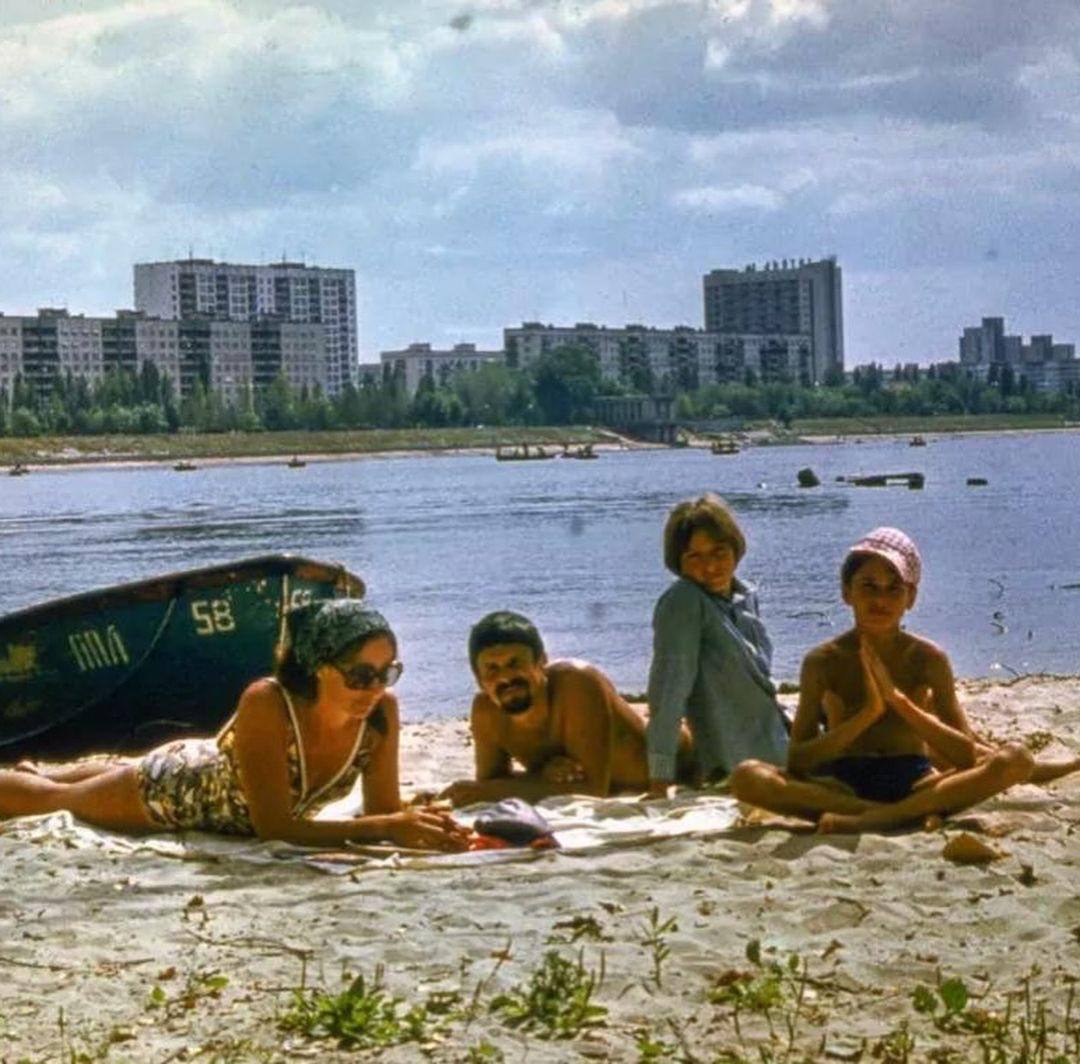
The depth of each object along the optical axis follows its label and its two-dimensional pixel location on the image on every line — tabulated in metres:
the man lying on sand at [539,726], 7.35
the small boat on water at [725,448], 143.62
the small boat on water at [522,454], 146.00
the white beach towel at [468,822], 6.36
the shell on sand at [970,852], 6.02
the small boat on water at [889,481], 76.31
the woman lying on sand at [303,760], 6.43
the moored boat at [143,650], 11.37
